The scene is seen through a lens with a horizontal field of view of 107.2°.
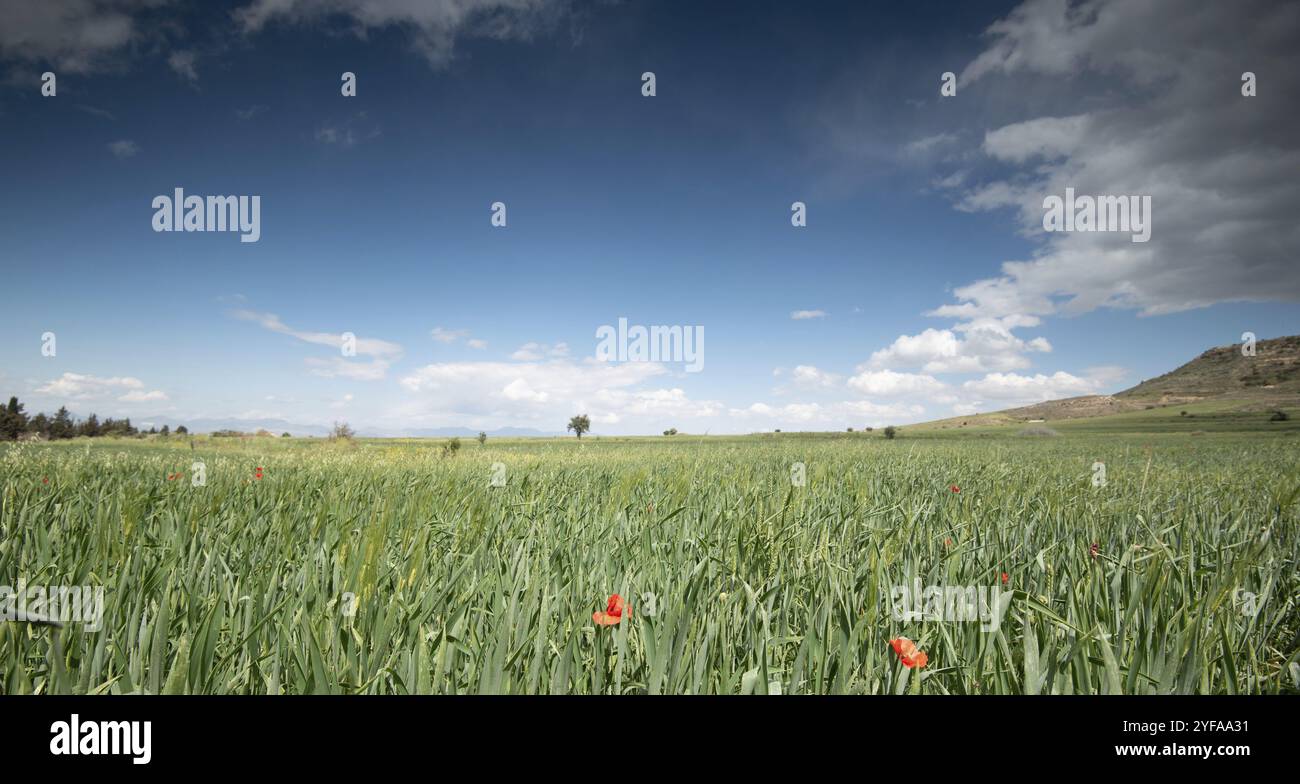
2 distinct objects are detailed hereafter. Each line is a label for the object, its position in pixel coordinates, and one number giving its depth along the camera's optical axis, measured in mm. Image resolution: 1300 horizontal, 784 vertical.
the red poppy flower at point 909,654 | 1291
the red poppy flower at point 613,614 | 1410
